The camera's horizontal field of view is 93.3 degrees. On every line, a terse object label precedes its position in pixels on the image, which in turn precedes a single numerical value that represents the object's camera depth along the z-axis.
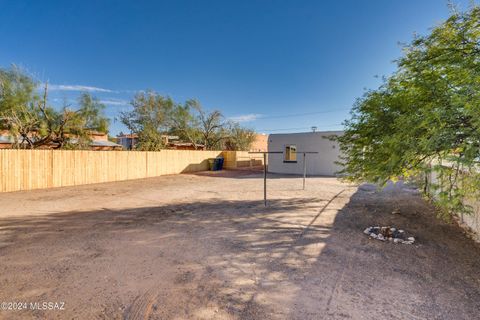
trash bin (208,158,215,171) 19.03
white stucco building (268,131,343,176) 15.38
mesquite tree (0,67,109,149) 9.72
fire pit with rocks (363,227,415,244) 4.19
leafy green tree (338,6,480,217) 2.55
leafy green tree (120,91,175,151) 20.66
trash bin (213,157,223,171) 19.34
